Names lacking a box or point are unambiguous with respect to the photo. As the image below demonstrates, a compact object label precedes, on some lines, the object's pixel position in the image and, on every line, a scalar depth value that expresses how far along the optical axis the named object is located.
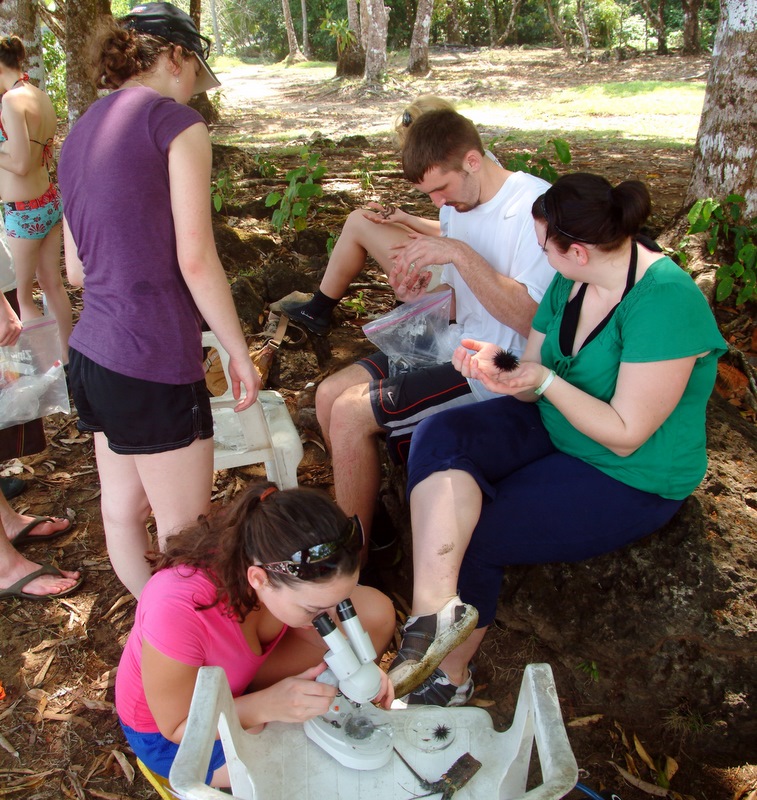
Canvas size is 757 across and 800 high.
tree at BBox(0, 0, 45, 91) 5.12
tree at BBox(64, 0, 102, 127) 5.98
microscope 1.50
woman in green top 1.86
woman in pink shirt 1.54
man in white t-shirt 2.47
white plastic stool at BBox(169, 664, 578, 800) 1.31
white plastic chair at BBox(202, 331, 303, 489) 2.79
